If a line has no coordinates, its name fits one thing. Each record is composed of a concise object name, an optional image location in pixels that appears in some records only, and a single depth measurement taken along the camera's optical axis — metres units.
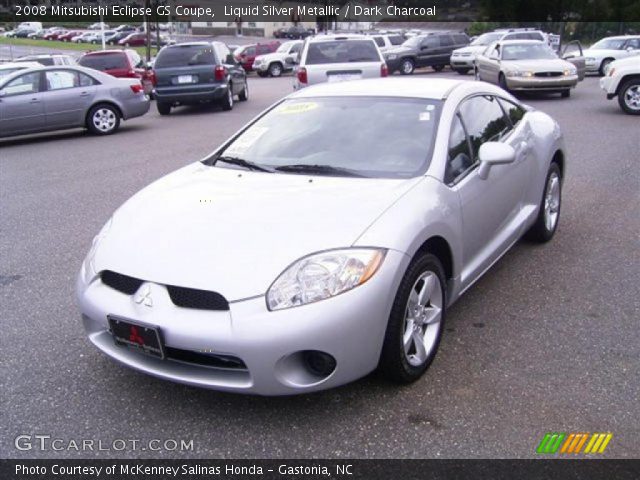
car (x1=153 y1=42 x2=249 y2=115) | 15.39
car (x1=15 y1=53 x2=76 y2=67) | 17.31
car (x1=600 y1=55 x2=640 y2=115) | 12.79
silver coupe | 2.79
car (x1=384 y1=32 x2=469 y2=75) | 26.28
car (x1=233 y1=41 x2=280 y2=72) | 32.88
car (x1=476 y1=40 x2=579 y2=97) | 15.64
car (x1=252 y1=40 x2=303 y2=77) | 31.05
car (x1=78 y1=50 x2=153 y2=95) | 17.95
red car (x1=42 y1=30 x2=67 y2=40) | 65.50
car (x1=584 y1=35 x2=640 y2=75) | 23.11
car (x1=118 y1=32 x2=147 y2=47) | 54.41
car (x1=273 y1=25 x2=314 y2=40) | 59.31
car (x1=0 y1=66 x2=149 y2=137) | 11.84
